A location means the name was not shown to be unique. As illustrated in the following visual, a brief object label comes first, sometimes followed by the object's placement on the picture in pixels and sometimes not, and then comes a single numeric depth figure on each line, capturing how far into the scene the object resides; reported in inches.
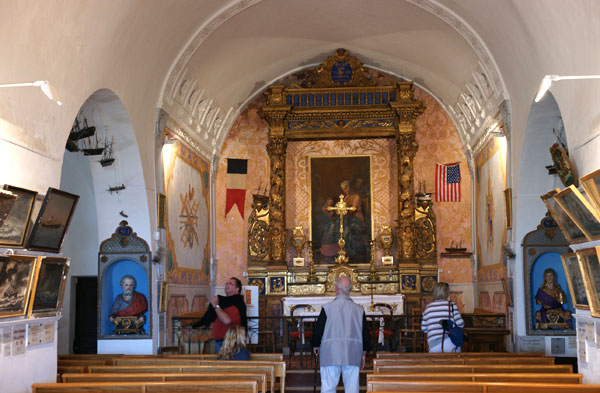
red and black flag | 682.2
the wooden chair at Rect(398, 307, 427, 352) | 602.1
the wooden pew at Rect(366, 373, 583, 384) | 284.7
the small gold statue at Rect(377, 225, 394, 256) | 666.8
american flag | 652.7
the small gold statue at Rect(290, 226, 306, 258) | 673.6
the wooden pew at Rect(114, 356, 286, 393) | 320.5
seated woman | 337.1
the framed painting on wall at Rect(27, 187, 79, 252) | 315.3
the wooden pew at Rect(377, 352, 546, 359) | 360.2
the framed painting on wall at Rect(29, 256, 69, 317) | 319.2
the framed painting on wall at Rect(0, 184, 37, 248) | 288.7
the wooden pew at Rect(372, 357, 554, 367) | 339.9
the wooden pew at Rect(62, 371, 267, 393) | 285.5
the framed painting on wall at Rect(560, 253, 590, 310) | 333.7
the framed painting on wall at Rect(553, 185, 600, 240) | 300.1
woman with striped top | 360.8
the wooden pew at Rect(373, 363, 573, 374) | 316.2
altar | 629.9
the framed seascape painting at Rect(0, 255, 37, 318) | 290.8
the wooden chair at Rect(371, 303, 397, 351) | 588.7
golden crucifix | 665.3
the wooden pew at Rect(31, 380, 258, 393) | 254.2
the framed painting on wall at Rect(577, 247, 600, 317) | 309.1
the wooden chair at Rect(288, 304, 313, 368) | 575.2
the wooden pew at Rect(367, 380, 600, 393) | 257.0
